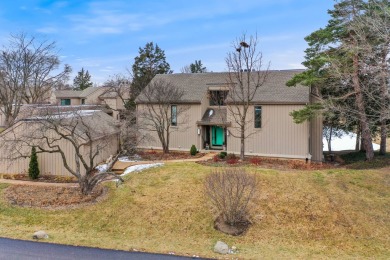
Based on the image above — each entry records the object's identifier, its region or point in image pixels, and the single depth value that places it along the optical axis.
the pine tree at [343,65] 17.10
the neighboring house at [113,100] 44.76
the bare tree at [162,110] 23.58
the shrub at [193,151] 22.47
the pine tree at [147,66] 35.19
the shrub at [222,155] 20.64
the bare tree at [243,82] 19.78
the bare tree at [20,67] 34.94
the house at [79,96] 52.72
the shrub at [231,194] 11.38
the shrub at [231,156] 20.69
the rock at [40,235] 10.22
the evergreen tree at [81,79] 79.59
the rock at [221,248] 9.45
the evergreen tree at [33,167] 17.00
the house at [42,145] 17.20
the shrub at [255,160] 18.93
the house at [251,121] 20.36
